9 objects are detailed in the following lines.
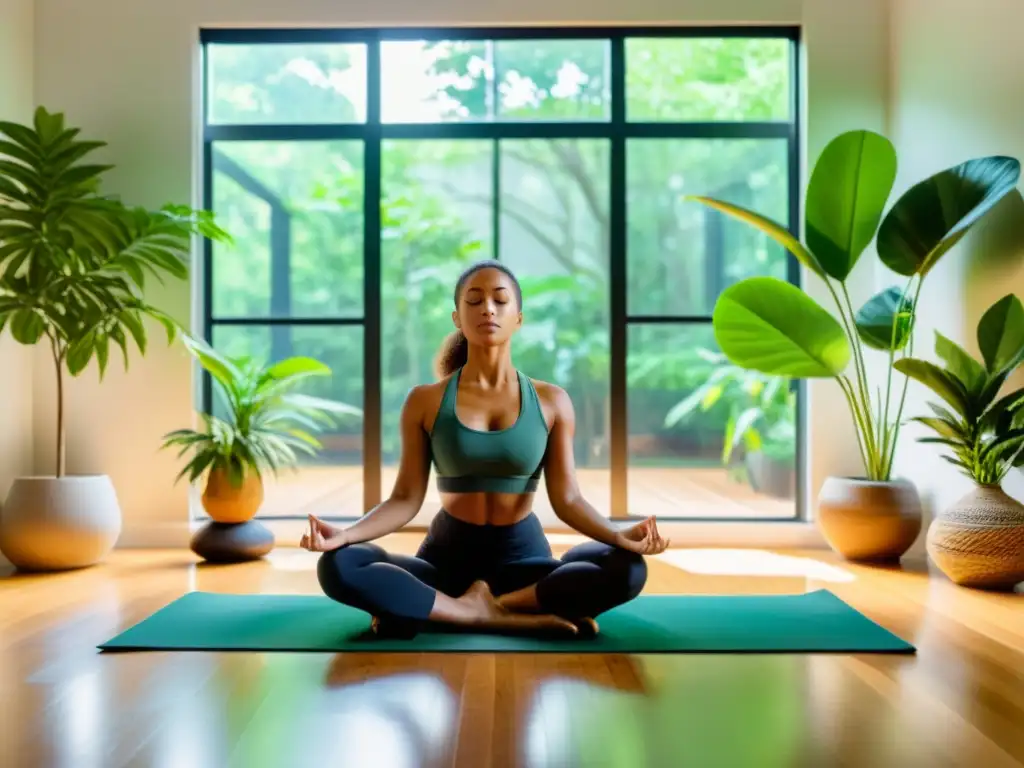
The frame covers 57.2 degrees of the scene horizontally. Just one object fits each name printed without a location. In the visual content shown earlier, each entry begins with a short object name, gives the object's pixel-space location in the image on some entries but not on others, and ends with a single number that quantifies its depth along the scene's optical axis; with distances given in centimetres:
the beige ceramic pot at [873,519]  382
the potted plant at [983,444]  326
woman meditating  243
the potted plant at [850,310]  379
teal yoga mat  244
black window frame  454
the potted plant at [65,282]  367
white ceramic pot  366
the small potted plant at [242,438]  393
